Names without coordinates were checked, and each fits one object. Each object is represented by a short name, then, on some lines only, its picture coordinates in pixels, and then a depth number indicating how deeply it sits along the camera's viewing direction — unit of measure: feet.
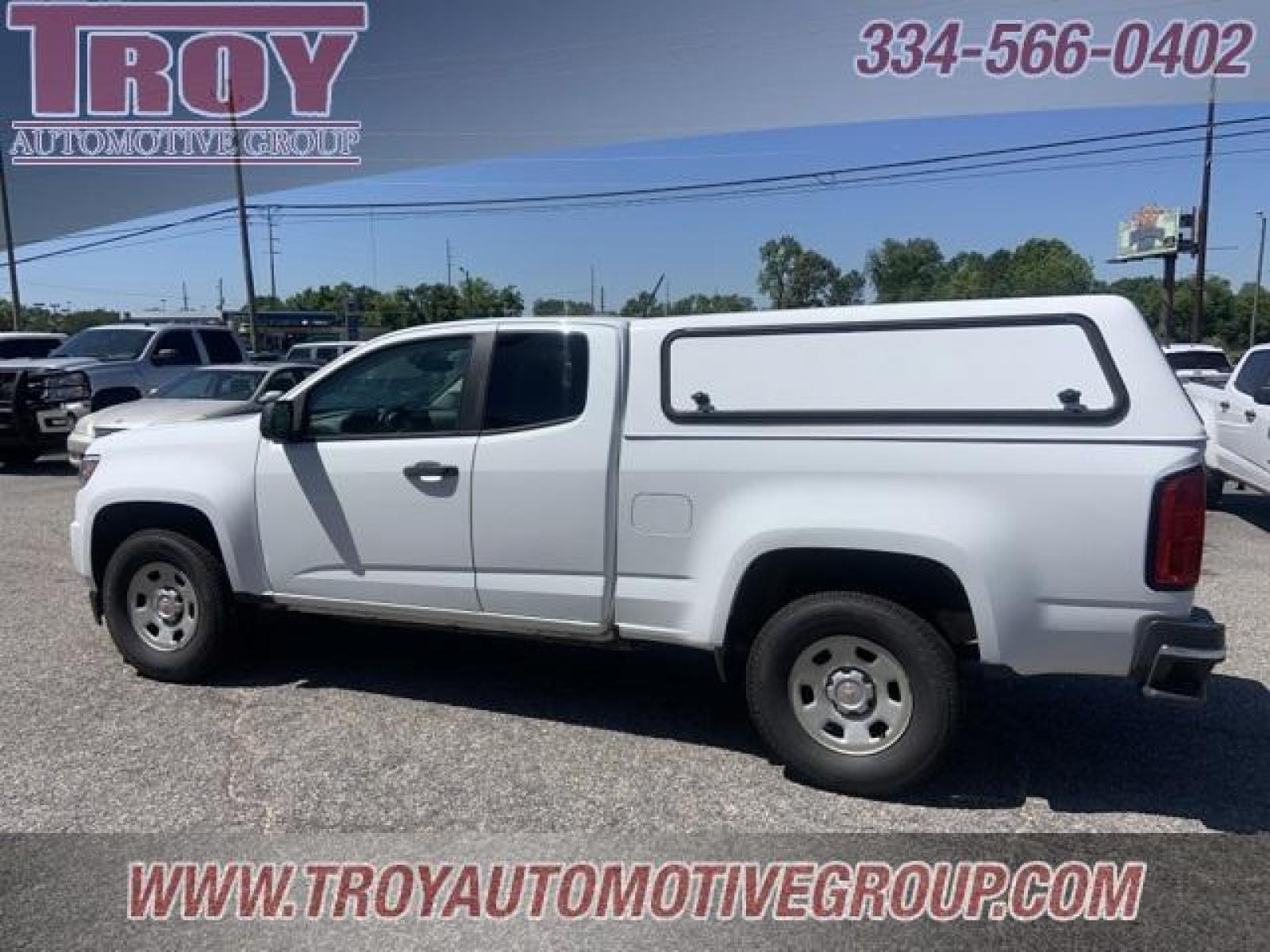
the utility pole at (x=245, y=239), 92.27
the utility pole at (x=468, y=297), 256.13
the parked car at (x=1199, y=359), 56.54
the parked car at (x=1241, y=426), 29.45
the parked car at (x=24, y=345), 56.54
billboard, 200.44
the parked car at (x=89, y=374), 41.78
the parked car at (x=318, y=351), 77.79
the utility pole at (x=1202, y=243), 91.86
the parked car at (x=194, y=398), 32.76
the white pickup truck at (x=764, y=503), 10.85
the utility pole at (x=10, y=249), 106.32
